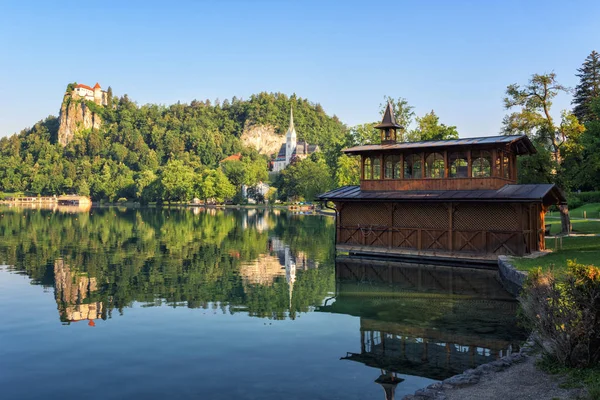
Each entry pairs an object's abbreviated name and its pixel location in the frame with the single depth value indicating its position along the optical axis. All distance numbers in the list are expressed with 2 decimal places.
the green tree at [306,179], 105.44
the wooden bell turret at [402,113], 67.31
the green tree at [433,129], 54.41
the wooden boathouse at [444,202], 28.47
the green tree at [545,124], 34.81
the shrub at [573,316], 9.59
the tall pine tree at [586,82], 67.25
